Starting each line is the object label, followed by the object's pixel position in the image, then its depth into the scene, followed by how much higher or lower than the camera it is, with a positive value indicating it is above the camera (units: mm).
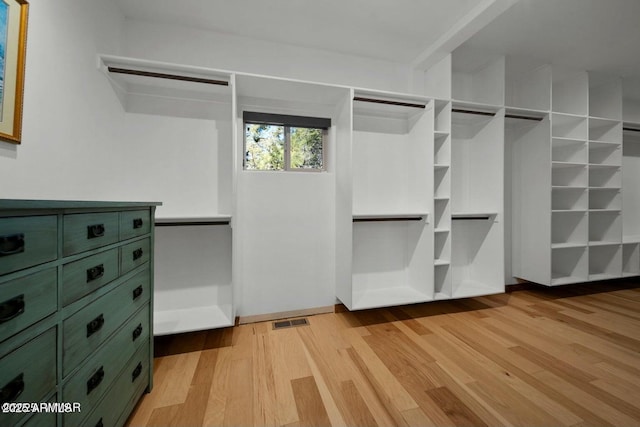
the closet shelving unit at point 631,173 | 3412 +576
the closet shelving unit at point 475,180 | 2385 +354
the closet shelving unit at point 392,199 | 2297 +150
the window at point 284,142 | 2230 +687
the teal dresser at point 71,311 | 584 -305
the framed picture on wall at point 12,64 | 942 +598
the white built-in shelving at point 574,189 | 2734 +292
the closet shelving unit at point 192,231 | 1799 -143
